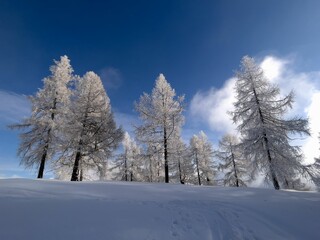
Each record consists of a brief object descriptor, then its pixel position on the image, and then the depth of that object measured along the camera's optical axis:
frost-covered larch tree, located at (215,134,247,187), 26.18
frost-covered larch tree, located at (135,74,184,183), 17.84
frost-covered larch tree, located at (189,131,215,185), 28.69
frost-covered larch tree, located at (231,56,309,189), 14.50
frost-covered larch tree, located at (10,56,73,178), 16.33
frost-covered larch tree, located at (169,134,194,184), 27.01
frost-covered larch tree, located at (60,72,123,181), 15.78
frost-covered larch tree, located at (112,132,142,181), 29.77
